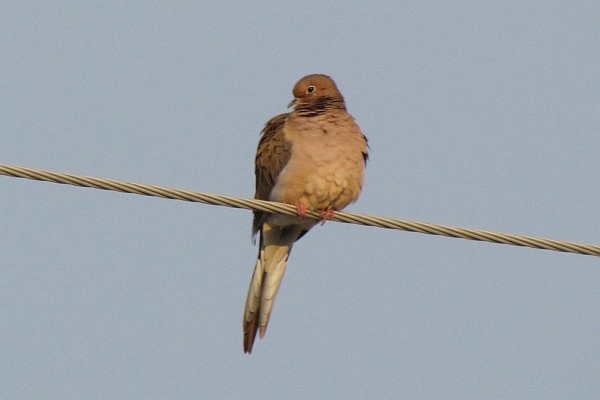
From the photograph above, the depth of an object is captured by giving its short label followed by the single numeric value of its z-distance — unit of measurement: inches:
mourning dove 576.1
